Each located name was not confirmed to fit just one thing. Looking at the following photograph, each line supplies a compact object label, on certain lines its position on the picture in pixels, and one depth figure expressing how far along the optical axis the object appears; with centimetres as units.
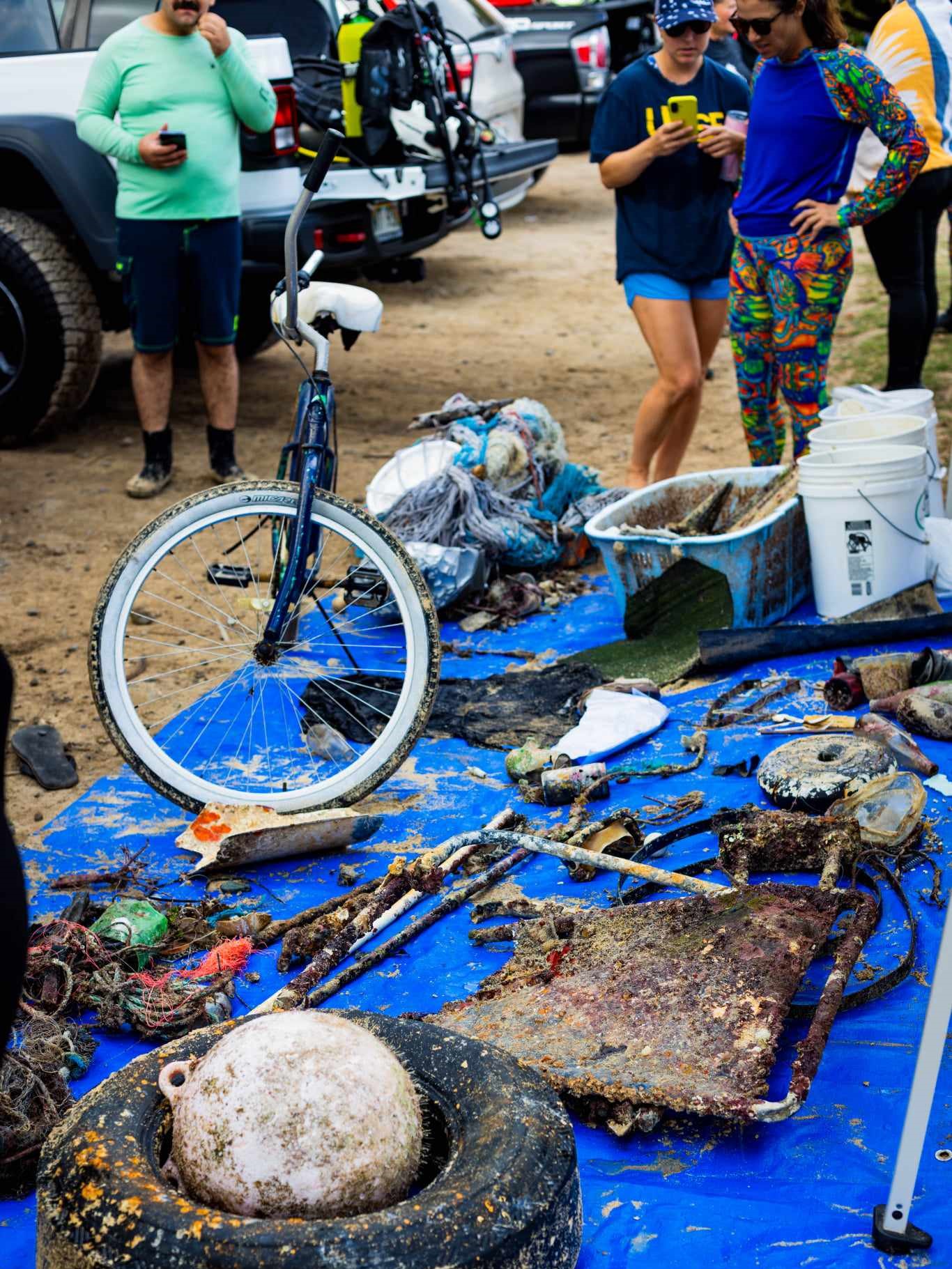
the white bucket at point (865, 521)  450
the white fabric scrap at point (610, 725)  397
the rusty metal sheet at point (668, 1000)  244
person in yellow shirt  550
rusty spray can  370
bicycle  360
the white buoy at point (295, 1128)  196
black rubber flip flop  407
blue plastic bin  459
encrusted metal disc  344
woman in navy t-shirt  534
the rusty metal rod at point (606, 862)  301
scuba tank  715
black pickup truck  1305
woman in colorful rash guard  475
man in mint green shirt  567
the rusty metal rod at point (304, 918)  315
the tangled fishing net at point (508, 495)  536
